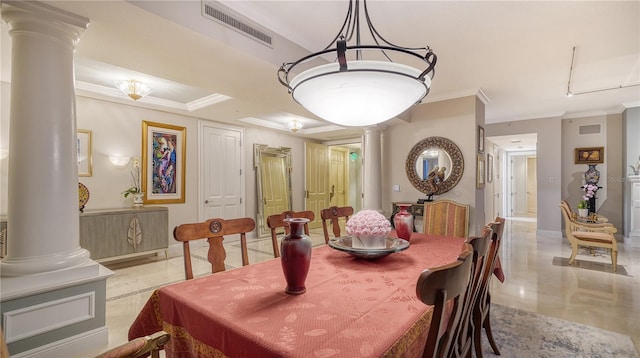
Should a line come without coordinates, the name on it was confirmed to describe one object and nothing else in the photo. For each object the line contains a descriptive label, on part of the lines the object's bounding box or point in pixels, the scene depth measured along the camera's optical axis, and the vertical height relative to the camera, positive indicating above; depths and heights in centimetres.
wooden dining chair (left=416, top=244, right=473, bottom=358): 77 -32
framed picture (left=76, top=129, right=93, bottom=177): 405 +35
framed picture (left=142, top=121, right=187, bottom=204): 467 +26
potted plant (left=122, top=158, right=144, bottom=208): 437 -15
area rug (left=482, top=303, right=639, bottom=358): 205 -124
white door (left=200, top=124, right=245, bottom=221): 544 +9
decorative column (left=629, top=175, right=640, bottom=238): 520 -58
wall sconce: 430 +27
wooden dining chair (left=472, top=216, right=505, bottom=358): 160 -66
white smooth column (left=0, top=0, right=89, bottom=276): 180 +26
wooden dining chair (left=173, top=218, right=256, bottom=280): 165 -34
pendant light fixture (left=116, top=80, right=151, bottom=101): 356 +110
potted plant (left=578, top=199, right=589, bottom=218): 518 -61
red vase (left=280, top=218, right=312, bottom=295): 124 -34
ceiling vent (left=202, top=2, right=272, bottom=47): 215 +122
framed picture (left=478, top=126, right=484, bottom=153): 439 +55
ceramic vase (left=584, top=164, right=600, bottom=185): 575 -1
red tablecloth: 90 -50
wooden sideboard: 372 -72
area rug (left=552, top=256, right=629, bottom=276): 383 -125
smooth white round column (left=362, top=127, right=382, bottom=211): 503 +14
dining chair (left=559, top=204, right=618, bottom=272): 385 -84
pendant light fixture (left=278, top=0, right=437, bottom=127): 134 +44
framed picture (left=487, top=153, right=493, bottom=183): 648 +19
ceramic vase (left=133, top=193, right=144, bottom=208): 436 -32
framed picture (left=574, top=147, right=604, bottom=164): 580 +39
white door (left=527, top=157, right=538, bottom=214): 1066 -36
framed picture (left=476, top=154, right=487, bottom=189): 430 +5
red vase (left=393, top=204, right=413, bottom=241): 231 -38
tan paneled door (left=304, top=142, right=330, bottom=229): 725 -3
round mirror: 437 +16
